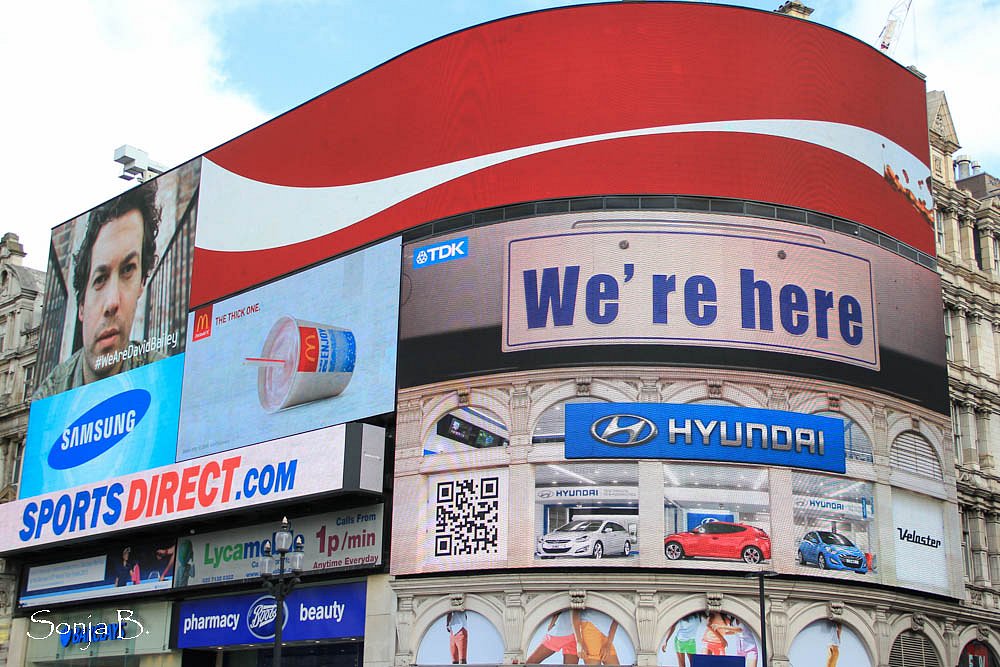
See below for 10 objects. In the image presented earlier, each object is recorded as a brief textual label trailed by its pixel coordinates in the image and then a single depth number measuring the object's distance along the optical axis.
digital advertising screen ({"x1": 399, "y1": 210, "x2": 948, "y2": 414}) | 41.00
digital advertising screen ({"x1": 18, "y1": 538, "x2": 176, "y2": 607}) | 50.66
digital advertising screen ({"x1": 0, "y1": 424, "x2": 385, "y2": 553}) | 42.69
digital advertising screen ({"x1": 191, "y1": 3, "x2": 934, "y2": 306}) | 43.41
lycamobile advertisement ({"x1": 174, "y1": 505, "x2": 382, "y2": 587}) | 43.16
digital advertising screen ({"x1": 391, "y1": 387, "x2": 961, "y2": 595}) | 38.97
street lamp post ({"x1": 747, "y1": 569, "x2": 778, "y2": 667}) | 34.75
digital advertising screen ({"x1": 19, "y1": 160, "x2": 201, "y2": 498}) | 53.91
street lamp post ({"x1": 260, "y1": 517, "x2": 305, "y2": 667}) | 32.53
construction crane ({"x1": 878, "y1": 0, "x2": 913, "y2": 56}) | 62.22
